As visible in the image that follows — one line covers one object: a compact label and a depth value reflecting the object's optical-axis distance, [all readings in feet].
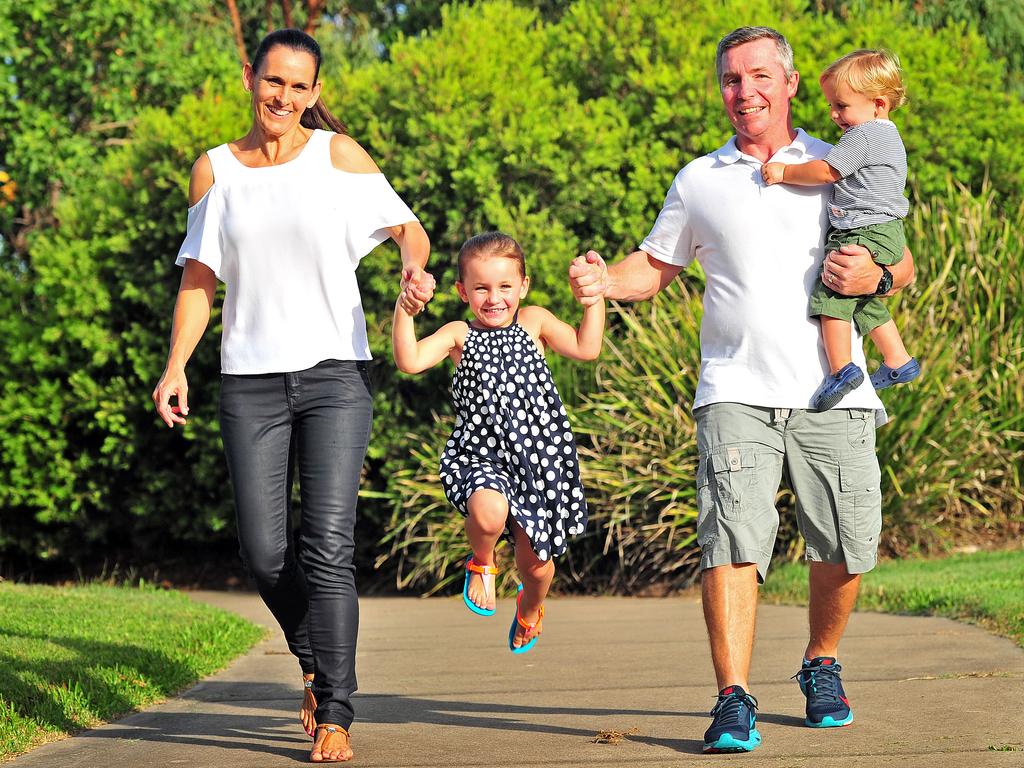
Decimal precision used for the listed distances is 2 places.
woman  28.48
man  29.07
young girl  32.45
